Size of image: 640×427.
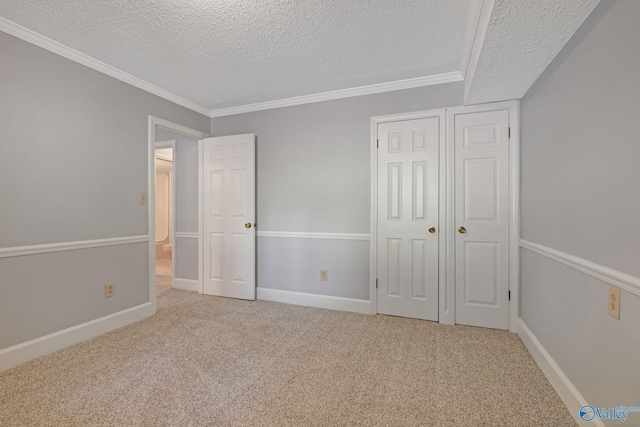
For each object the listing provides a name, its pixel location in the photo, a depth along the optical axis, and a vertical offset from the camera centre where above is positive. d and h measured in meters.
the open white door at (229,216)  3.38 -0.03
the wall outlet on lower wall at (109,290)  2.52 -0.70
